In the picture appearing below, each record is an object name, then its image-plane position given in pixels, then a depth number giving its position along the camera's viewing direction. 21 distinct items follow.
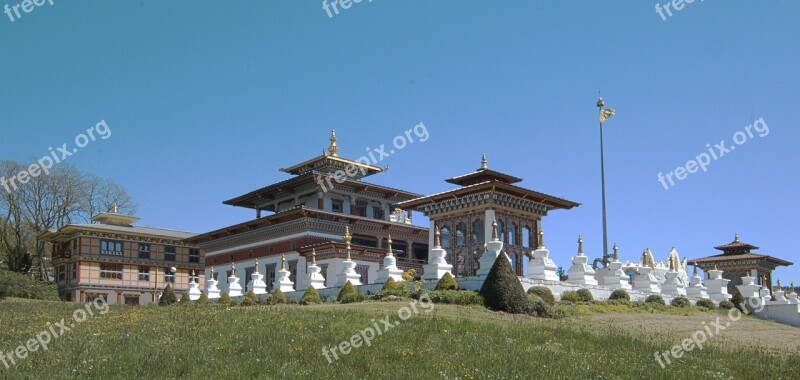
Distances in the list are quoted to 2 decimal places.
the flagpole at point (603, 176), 48.90
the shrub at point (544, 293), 31.02
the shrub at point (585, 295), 33.47
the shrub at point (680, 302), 37.69
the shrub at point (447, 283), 29.94
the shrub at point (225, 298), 40.18
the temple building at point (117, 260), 70.75
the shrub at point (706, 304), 39.22
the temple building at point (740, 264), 65.81
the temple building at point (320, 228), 54.03
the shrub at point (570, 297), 32.81
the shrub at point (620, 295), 35.34
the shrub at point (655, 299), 36.78
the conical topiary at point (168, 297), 44.43
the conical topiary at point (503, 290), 27.20
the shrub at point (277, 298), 37.28
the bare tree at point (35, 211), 69.44
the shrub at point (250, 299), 36.49
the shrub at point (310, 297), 34.09
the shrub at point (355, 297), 32.19
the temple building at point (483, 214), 45.44
